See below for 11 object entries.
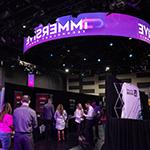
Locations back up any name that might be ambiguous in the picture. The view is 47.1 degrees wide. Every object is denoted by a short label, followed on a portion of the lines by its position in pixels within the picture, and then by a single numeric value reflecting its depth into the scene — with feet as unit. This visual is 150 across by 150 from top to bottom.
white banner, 11.19
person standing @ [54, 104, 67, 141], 20.58
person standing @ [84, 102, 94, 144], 17.95
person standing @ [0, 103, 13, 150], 10.86
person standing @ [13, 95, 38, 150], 9.94
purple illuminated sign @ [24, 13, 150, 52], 14.35
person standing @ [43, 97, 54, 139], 20.33
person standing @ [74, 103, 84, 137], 20.39
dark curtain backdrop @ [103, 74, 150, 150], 9.56
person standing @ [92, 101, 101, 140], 19.02
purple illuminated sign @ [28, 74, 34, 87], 38.25
